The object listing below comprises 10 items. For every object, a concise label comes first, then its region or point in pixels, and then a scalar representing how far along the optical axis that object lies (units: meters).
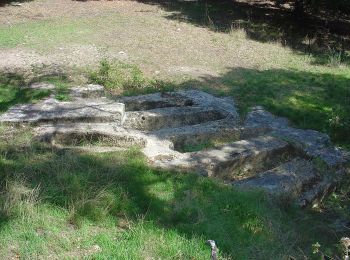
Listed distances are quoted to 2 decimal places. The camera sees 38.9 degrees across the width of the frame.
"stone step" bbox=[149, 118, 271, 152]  6.07
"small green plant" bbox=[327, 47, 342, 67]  9.96
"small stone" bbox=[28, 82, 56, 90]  7.43
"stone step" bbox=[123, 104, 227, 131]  6.57
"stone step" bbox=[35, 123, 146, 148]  5.79
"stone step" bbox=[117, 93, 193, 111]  7.17
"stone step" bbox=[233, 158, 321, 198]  5.14
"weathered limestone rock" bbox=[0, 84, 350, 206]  5.46
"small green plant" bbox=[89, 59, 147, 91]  7.87
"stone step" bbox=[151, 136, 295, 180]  5.34
